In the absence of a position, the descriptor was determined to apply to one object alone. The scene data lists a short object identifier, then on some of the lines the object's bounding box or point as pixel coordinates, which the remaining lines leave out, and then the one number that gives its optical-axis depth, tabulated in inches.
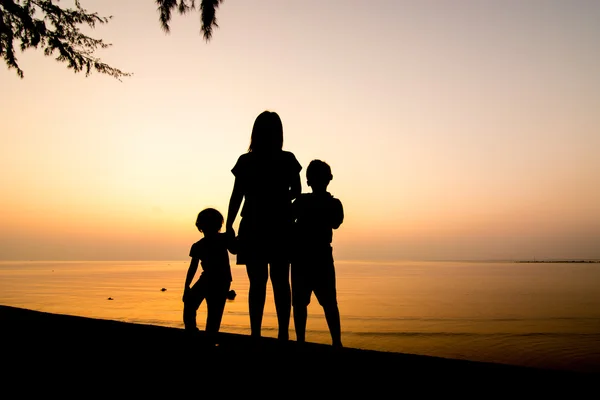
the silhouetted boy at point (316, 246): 187.9
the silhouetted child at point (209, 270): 203.5
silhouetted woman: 148.2
